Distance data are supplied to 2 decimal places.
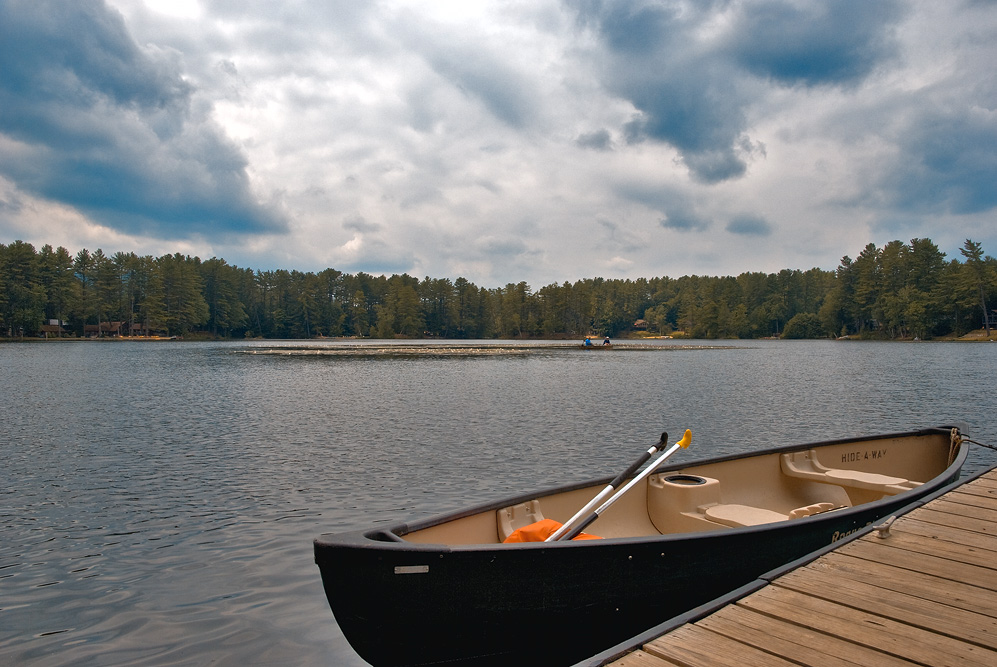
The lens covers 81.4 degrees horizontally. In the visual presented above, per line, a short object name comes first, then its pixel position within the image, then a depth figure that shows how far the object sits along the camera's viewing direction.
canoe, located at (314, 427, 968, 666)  4.37
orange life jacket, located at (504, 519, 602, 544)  5.27
